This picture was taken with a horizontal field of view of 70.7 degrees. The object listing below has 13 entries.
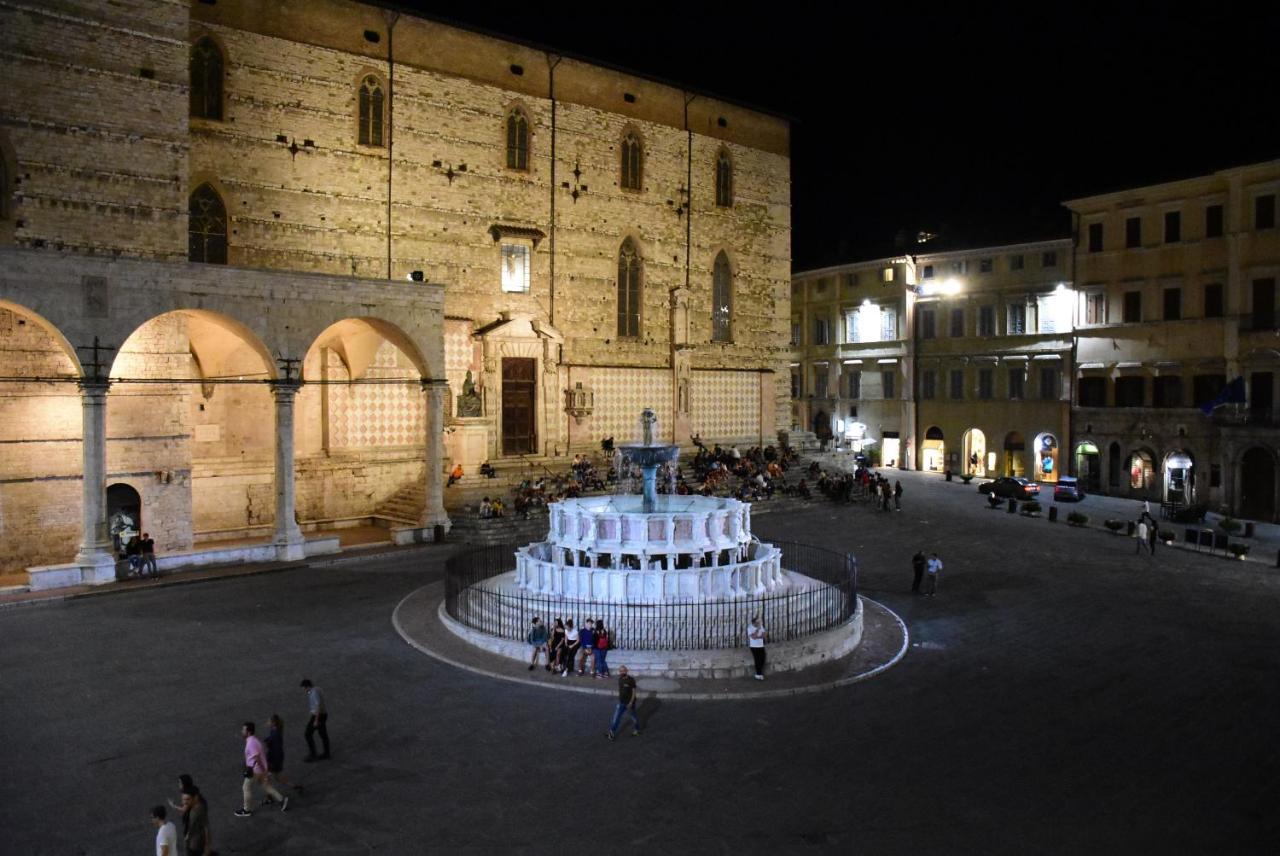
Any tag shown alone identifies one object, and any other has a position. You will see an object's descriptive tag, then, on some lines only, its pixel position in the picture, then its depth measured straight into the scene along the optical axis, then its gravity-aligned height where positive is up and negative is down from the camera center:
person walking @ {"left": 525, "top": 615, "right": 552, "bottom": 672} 14.23 -3.47
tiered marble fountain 14.35 -3.04
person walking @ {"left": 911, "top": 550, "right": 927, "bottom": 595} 19.83 -3.33
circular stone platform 13.27 -3.92
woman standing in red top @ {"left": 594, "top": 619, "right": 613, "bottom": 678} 13.70 -3.57
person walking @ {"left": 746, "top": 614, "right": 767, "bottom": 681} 13.55 -3.38
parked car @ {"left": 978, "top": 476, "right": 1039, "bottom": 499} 35.28 -2.81
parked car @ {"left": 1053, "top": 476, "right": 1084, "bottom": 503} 35.24 -3.00
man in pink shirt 9.36 -3.66
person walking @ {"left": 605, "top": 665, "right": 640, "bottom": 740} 11.43 -3.62
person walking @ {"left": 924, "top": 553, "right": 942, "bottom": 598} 19.55 -3.29
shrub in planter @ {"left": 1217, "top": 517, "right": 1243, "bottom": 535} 27.81 -3.34
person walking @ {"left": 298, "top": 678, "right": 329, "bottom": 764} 10.68 -3.61
